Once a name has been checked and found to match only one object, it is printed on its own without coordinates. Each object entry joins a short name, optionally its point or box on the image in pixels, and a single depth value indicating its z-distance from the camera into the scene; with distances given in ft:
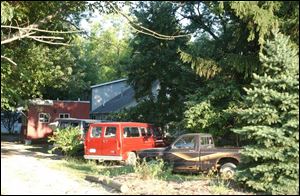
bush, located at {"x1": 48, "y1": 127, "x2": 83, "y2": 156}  80.53
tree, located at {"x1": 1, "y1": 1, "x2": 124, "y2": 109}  50.19
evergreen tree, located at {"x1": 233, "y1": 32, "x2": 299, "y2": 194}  38.62
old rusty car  55.42
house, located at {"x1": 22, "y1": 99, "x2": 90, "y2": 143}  137.39
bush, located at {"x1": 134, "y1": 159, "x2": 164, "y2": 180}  46.00
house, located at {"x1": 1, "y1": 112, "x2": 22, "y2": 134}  166.50
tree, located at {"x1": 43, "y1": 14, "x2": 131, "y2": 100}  166.61
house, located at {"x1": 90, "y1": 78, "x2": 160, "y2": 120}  166.69
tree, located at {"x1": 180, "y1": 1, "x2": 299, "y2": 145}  56.90
